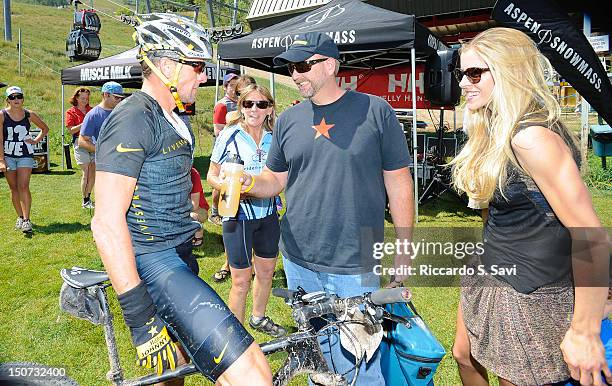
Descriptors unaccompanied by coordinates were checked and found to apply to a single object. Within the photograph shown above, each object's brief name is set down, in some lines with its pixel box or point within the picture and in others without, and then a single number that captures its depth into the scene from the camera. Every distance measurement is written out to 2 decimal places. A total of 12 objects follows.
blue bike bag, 2.20
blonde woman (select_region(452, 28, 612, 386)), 1.75
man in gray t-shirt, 2.70
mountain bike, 1.93
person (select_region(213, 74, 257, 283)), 4.41
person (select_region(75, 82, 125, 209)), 7.94
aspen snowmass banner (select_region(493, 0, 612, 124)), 7.67
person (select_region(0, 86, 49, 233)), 7.14
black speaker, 7.71
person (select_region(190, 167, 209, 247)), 6.32
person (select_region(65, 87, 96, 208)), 8.66
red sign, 12.31
